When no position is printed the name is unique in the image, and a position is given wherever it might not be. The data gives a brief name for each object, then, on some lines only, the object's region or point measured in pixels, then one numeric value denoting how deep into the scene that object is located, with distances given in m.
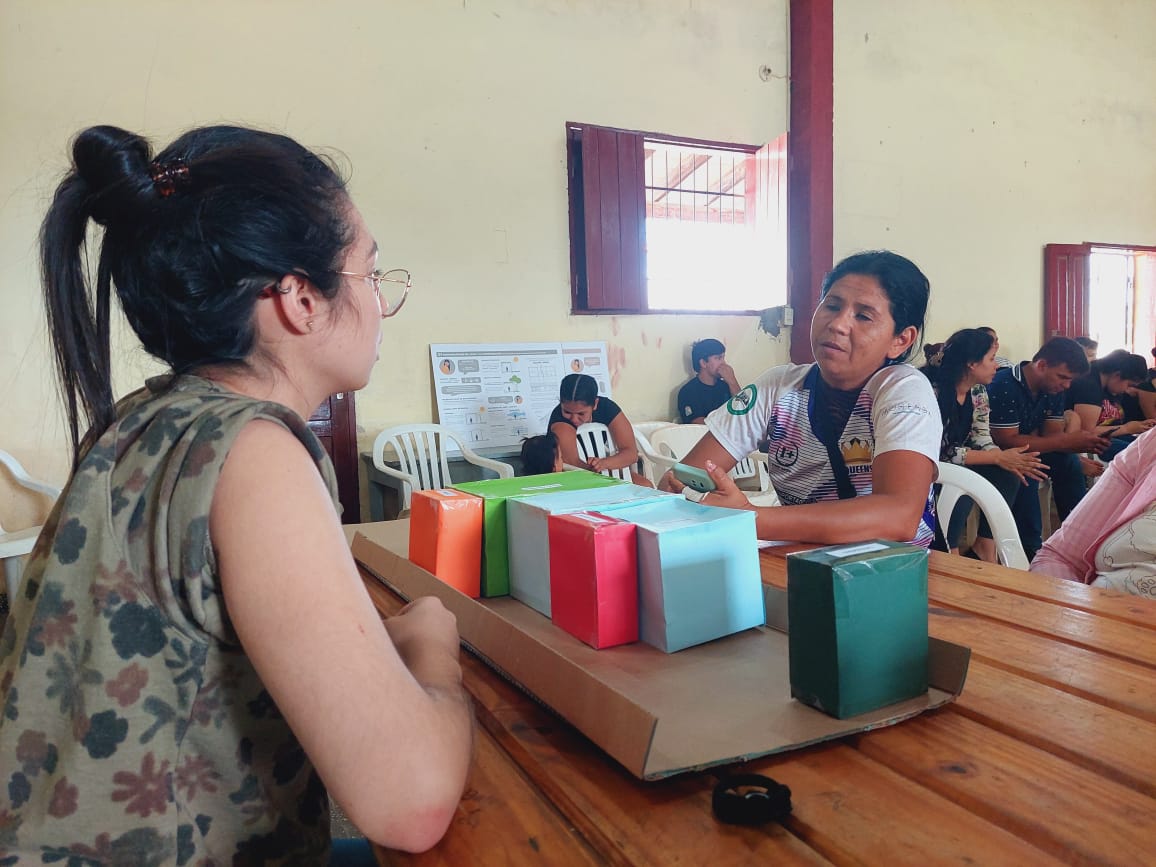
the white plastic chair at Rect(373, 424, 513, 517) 3.61
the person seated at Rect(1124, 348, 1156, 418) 4.45
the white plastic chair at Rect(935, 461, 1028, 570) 1.50
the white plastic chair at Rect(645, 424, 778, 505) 3.90
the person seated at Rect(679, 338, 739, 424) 4.35
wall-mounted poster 3.94
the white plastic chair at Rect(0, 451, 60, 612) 2.63
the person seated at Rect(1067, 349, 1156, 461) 3.91
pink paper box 0.78
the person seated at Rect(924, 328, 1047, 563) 3.20
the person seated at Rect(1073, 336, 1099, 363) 5.26
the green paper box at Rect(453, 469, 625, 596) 1.01
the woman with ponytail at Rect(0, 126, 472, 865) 0.50
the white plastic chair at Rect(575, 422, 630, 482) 3.83
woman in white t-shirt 1.28
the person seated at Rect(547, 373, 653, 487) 3.50
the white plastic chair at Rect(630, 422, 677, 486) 3.90
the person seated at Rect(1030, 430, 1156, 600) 1.24
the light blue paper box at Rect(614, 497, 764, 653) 0.77
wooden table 0.48
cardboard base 0.57
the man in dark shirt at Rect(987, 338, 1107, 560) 3.48
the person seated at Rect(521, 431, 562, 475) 3.29
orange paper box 0.99
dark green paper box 0.63
